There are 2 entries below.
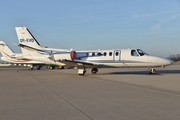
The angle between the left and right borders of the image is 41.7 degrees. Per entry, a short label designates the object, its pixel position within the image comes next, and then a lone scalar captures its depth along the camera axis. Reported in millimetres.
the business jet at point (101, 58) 23766
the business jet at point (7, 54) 51731
